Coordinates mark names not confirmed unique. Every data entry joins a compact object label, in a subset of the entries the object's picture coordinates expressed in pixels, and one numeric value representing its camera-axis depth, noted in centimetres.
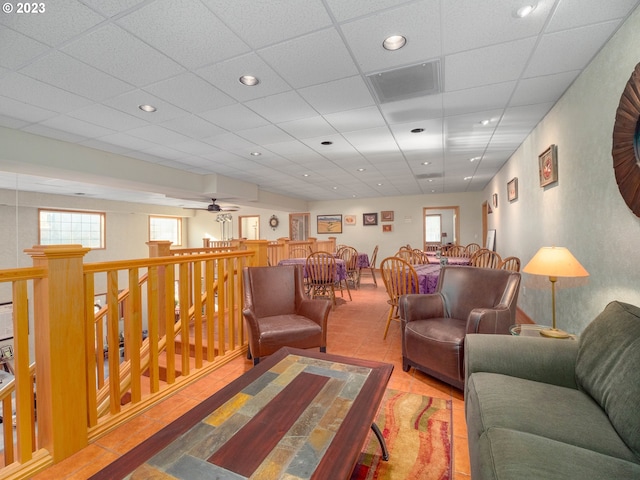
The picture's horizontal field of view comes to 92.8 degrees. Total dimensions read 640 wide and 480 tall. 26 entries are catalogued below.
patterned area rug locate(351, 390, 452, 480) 148
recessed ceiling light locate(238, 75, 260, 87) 244
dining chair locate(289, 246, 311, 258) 690
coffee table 92
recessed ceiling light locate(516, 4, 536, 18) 169
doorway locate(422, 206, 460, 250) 1127
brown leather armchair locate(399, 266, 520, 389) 213
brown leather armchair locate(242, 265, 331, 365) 246
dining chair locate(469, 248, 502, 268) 464
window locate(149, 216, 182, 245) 1030
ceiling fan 682
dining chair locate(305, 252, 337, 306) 470
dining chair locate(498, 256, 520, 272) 342
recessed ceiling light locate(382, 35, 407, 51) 196
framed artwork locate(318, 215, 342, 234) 1029
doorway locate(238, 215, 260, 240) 1116
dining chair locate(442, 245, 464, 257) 661
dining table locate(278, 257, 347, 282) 516
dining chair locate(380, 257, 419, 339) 326
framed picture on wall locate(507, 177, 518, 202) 451
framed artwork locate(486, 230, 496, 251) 633
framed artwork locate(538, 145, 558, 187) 295
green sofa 94
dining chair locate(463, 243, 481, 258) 637
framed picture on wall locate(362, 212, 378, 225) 980
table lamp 191
